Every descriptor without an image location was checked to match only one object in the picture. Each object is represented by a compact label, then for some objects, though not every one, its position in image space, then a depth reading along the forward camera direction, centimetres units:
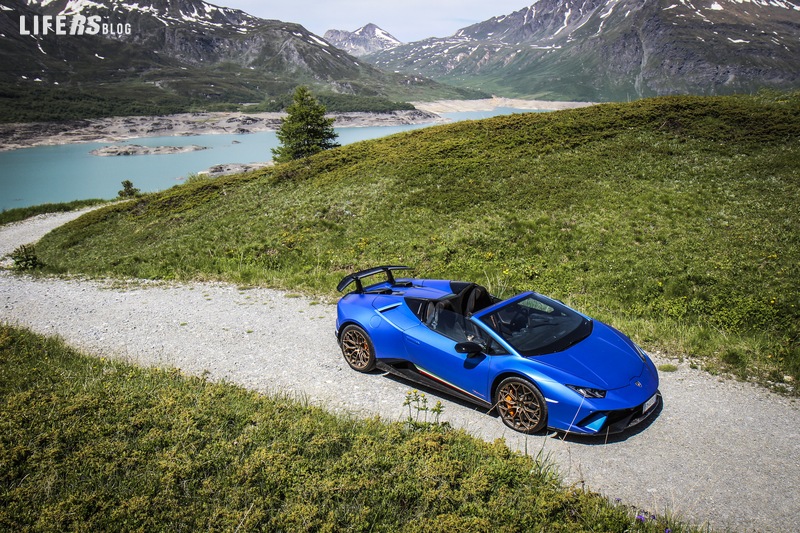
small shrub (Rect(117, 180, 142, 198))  4400
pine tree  4400
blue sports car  587
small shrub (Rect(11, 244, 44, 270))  1914
